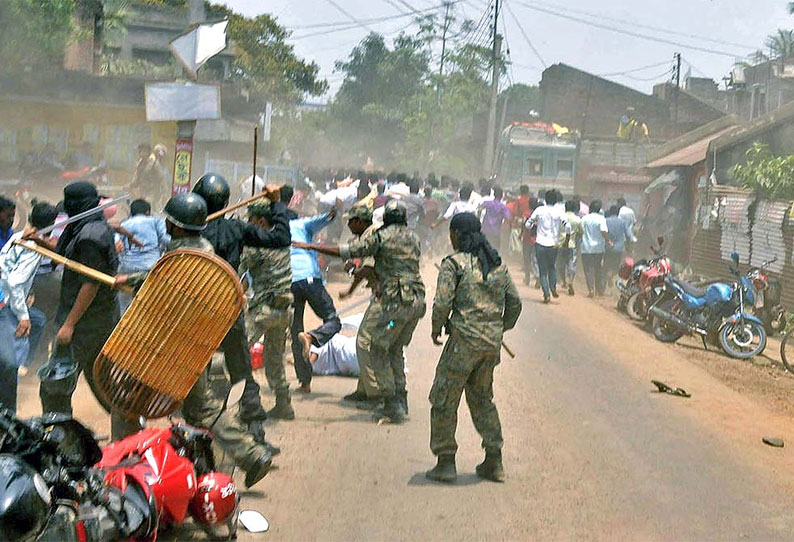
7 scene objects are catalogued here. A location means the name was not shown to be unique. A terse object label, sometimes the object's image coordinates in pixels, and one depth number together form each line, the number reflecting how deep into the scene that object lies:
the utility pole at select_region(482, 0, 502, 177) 35.81
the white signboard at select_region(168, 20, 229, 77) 11.25
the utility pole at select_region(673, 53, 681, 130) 50.89
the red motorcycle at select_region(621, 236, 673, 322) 15.72
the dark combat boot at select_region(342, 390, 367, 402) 8.99
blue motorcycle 13.77
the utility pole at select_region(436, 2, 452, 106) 53.48
